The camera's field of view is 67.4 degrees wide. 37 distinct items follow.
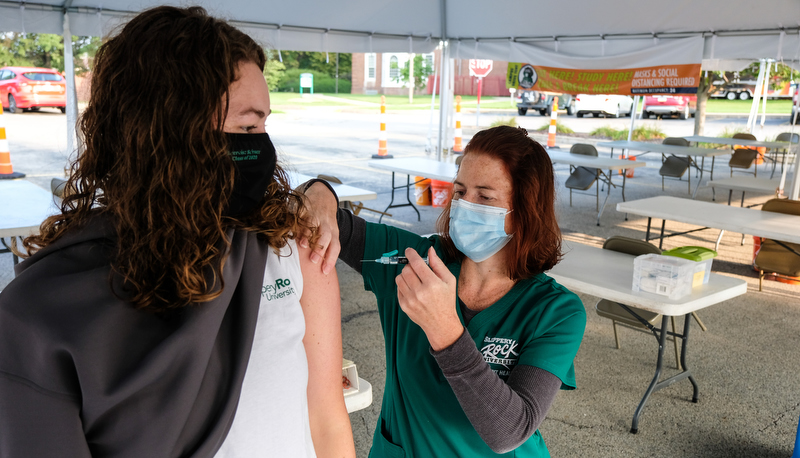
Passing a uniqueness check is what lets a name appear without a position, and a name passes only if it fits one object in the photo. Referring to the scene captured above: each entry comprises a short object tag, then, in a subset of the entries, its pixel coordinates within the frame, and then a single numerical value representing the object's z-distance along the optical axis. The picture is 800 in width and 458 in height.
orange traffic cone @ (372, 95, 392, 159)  10.82
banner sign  6.76
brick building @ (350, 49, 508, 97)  35.00
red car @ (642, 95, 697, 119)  22.88
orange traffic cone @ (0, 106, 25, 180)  8.48
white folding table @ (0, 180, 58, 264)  3.71
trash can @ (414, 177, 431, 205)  8.15
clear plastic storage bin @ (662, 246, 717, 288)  3.07
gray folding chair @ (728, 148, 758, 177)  10.30
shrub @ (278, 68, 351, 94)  36.72
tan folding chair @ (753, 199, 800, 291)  5.00
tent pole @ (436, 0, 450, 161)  8.05
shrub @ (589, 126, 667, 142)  16.39
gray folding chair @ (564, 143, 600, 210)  8.32
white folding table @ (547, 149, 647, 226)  7.70
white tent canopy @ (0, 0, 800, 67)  5.63
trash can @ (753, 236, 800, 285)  5.45
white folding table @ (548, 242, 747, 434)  2.88
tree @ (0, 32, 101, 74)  23.55
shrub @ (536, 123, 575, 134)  18.28
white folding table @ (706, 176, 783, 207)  6.80
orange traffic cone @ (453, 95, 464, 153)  11.01
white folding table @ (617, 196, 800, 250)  4.40
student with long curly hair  0.72
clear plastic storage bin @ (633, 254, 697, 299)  2.91
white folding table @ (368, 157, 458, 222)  6.65
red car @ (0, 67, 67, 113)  16.70
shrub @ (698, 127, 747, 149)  15.67
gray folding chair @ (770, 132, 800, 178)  11.97
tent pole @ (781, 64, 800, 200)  5.34
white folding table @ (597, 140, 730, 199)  9.26
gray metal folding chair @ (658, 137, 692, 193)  9.66
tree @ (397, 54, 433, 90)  33.56
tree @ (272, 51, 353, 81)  39.00
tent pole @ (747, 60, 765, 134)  11.66
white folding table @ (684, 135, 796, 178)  10.52
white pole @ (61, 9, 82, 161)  6.05
